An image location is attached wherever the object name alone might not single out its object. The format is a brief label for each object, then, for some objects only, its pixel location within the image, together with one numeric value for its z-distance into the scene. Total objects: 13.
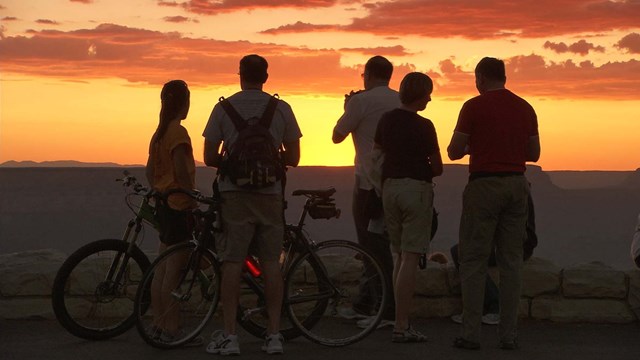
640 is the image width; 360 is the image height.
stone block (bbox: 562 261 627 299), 8.99
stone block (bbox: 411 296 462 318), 8.87
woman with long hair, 7.23
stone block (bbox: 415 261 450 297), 8.88
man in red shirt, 7.14
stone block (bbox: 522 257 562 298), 8.96
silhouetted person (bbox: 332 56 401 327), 8.03
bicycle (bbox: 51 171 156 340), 7.55
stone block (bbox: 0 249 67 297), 8.80
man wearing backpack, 6.77
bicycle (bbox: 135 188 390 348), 7.27
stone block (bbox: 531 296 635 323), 8.90
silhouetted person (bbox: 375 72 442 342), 7.36
